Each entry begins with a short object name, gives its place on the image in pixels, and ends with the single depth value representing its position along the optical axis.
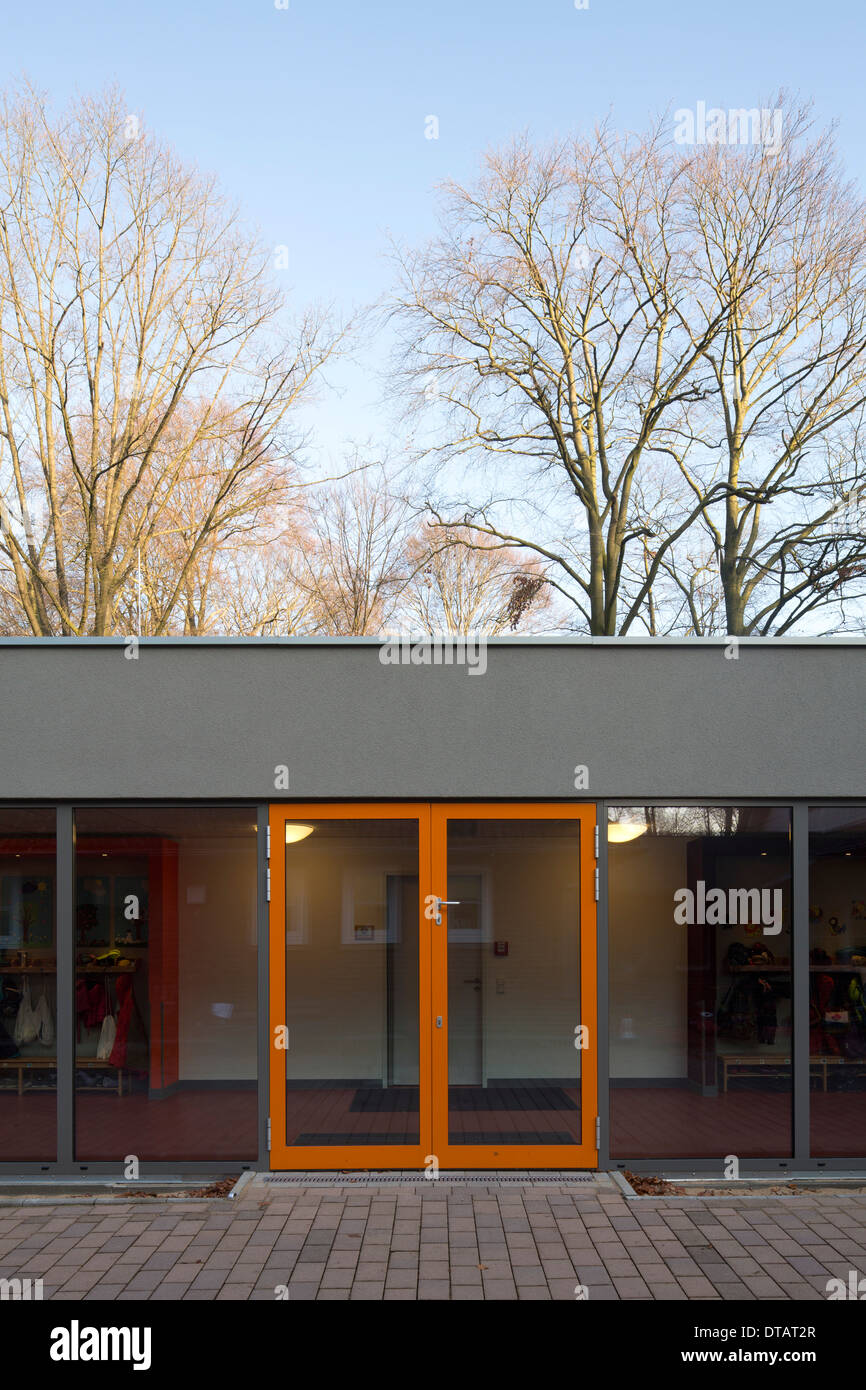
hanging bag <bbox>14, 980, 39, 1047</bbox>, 6.58
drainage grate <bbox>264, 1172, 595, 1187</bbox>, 6.17
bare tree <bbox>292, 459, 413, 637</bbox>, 18.42
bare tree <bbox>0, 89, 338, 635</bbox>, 13.71
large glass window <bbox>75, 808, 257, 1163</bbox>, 6.46
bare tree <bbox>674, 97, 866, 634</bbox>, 14.86
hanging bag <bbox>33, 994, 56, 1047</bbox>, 6.54
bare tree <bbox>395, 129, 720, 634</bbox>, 15.62
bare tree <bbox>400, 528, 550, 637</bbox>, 16.98
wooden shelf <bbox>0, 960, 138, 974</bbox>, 6.59
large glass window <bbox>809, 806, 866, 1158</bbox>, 6.52
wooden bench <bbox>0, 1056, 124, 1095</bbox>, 6.49
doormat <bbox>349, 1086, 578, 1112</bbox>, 6.38
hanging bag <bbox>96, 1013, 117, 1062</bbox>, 6.55
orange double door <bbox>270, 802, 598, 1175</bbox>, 6.40
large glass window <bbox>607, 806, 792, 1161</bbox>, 6.45
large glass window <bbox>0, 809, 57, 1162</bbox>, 6.56
